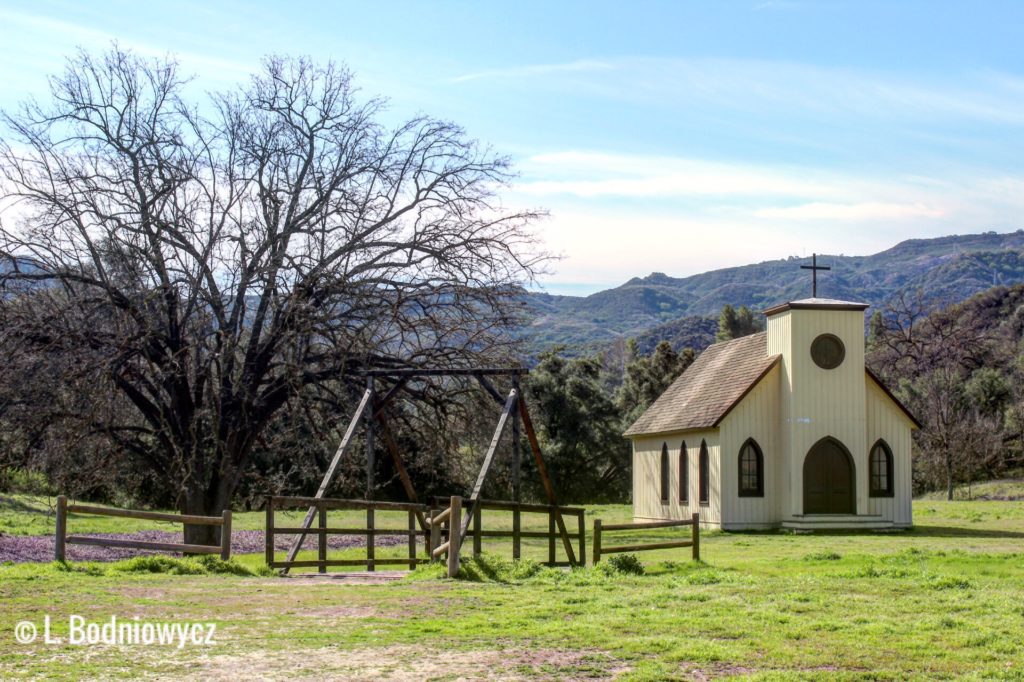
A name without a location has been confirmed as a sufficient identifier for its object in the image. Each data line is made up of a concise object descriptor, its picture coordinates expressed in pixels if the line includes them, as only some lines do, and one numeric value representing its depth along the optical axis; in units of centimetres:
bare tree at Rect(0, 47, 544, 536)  2344
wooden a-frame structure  2102
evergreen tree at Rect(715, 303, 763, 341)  10622
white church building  3531
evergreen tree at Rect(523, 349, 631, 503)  6159
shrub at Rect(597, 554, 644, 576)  1874
